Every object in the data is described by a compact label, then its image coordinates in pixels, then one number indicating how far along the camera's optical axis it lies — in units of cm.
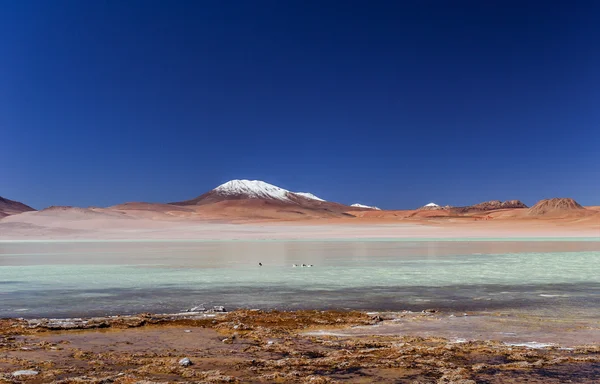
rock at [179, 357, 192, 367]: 513
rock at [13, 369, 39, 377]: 475
